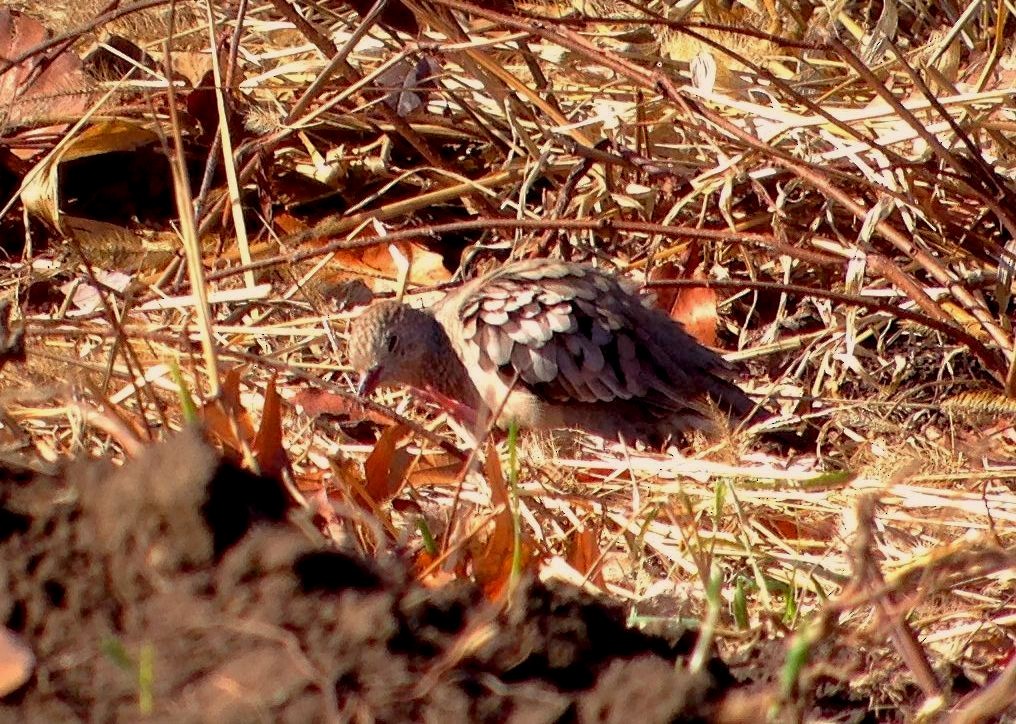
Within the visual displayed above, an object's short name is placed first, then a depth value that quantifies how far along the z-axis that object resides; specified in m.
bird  8.51
